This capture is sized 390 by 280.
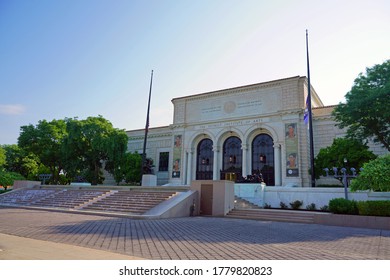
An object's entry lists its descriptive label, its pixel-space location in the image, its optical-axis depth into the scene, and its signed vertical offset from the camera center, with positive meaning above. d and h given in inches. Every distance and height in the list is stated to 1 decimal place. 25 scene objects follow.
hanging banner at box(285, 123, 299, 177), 1119.0 +158.2
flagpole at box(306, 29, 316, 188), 823.1 +223.1
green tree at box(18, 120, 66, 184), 1521.9 +199.0
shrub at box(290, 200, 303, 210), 808.3 -48.9
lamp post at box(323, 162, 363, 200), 655.8 +12.6
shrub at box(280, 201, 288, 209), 827.0 -53.9
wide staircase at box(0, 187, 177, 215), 682.2 -62.0
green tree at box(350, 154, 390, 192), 537.7 +29.4
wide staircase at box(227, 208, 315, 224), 614.0 -68.0
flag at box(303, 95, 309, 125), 939.7 +247.3
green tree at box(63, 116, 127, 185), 1364.4 +168.0
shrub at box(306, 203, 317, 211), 784.9 -52.8
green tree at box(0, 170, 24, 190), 1318.9 -13.6
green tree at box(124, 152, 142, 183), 1397.6 +60.7
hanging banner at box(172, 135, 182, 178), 1409.9 +140.2
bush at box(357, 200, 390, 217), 542.3 -33.2
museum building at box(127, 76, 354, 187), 1160.2 +240.2
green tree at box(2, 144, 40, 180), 1728.6 +83.1
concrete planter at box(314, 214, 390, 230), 527.5 -61.4
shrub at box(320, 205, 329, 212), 759.6 -53.1
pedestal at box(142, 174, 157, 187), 1039.2 +6.1
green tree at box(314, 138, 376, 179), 880.3 +118.9
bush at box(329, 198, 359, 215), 578.2 -35.1
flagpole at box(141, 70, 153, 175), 1100.1 +297.3
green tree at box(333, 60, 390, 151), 722.2 +237.4
